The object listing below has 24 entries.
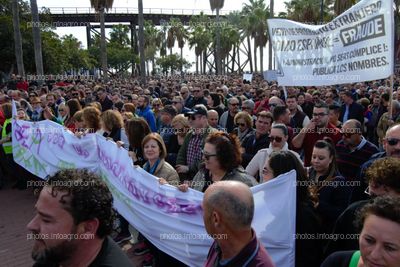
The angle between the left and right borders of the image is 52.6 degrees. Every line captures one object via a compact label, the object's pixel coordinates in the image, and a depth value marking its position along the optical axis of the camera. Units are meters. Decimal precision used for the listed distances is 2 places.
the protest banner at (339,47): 4.99
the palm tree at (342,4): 31.81
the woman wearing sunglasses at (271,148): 4.52
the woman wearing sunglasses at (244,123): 5.84
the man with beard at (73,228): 2.01
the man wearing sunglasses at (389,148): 3.74
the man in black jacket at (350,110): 8.23
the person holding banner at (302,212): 3.22
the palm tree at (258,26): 49.97
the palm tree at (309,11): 37.49
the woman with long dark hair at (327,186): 3.35
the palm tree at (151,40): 71.19
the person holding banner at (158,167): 4.46
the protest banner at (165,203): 3.27
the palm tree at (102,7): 26.73
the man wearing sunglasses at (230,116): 7.73
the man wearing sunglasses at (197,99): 10.22
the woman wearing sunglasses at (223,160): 3.76
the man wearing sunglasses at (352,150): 4.63
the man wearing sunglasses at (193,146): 5.11
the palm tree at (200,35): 65.76
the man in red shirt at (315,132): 5.34
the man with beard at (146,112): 7.87
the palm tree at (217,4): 42.39
